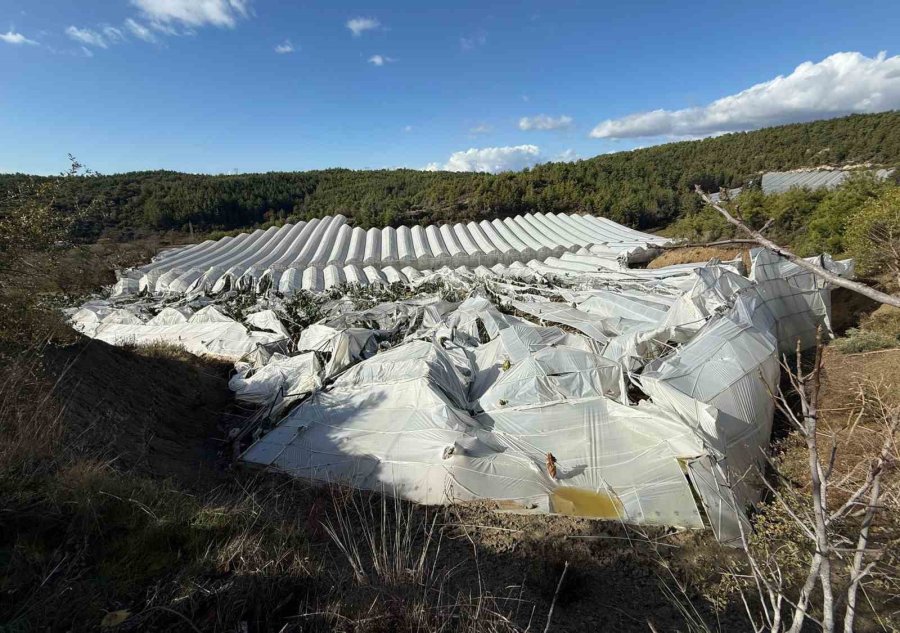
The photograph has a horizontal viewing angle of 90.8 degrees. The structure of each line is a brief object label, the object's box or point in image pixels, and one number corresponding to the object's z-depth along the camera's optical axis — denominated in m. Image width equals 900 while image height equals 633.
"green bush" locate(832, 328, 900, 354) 10.83
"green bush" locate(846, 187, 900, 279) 14.44
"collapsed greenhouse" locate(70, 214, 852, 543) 6.86
